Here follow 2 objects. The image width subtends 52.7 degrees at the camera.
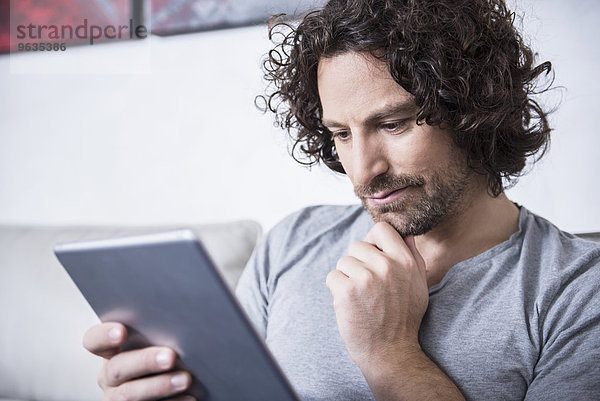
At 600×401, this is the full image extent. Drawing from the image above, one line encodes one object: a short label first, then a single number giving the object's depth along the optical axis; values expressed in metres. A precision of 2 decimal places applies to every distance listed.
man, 0.94
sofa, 1.50
